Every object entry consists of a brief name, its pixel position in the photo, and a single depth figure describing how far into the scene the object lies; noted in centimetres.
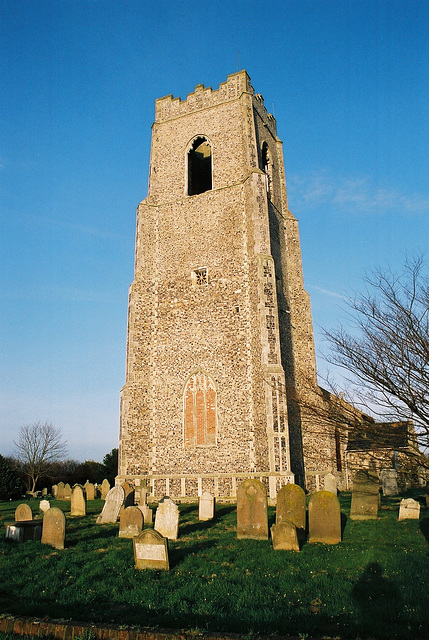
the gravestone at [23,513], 1132
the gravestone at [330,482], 1415
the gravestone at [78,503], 1311
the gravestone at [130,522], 893
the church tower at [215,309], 1631
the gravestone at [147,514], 1118
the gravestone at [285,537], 762
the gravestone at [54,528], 827
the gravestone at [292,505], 902
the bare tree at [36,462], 3244
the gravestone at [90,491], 2056
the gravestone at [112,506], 1138
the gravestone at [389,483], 1731
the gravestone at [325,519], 824
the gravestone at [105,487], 2052
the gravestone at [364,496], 1108
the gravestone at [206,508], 1173
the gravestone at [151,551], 650
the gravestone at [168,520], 898
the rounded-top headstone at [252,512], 869
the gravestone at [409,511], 1105
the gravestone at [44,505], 1341
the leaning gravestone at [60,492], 2240
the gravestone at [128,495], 1268
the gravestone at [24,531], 895
